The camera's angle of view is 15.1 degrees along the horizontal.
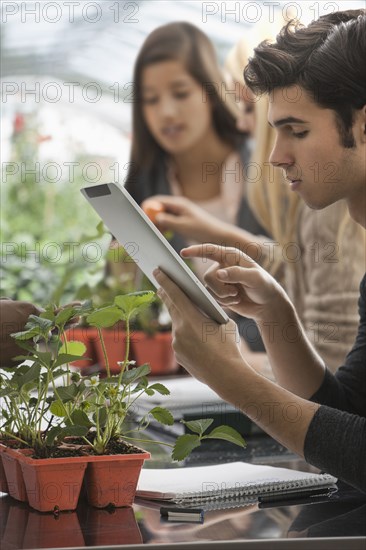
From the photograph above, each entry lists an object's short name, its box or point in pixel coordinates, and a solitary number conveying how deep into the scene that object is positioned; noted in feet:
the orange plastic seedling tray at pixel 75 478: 4.90
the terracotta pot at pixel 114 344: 9.17
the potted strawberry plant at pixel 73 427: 4.94
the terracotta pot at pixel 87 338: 9.33
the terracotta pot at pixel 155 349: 9.33
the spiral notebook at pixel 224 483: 5.15
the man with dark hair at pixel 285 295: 5.25
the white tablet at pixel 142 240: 5.14
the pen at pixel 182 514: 4.92
